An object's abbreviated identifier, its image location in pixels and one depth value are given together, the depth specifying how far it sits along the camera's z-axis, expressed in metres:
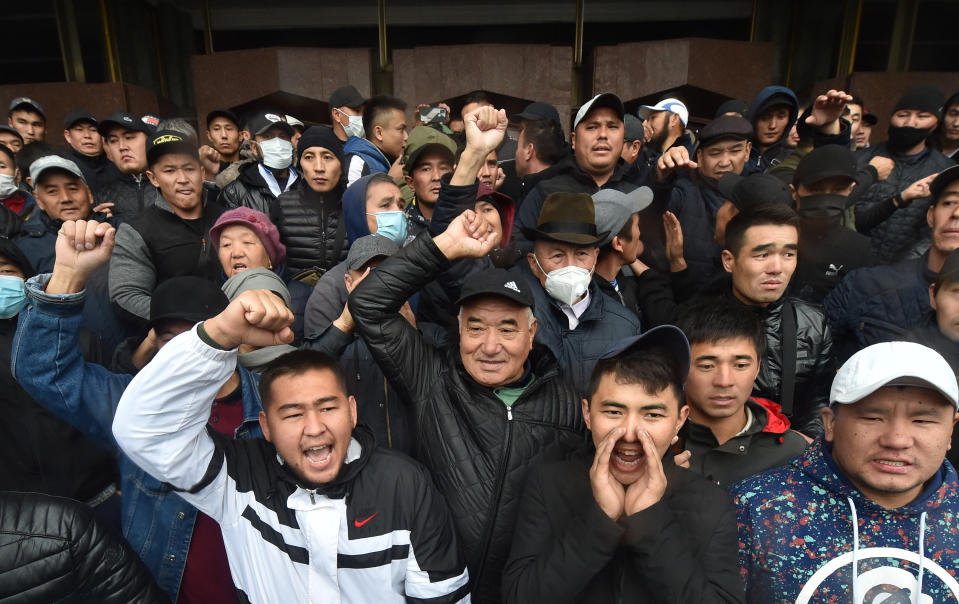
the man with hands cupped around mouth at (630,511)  1.61
